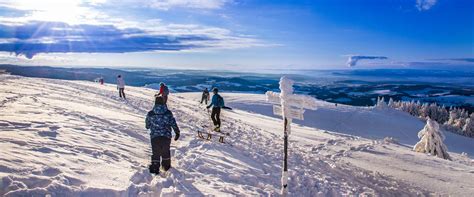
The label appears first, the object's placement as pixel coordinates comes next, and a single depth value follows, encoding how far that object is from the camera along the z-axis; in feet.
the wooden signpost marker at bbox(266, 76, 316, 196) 24.39
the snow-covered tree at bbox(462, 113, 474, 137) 199.04
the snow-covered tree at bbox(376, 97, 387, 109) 180.09
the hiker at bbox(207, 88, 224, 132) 52.03
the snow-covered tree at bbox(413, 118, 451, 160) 76.84
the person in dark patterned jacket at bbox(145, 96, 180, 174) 27.45
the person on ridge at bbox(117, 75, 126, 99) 92.24
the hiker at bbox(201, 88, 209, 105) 102.82
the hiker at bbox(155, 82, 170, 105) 51.16
